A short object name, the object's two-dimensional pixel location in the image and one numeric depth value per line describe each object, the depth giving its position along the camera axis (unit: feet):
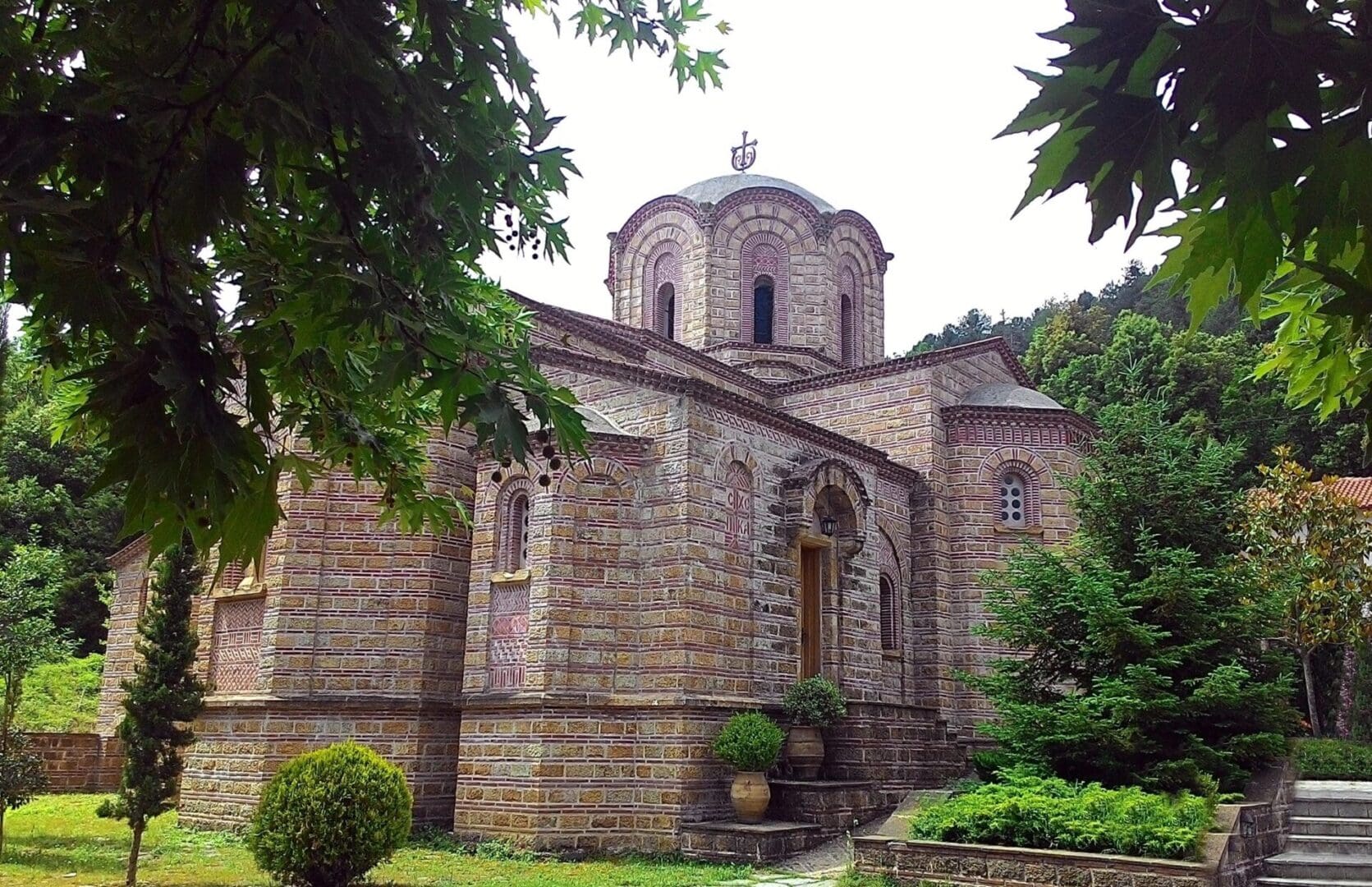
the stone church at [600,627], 39.58
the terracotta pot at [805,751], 41.70
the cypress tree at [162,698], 33.81
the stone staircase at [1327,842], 31.35
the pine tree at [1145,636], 35.19
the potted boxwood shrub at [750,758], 38.60
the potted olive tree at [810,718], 41.75
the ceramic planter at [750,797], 38.73
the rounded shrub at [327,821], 30.30
